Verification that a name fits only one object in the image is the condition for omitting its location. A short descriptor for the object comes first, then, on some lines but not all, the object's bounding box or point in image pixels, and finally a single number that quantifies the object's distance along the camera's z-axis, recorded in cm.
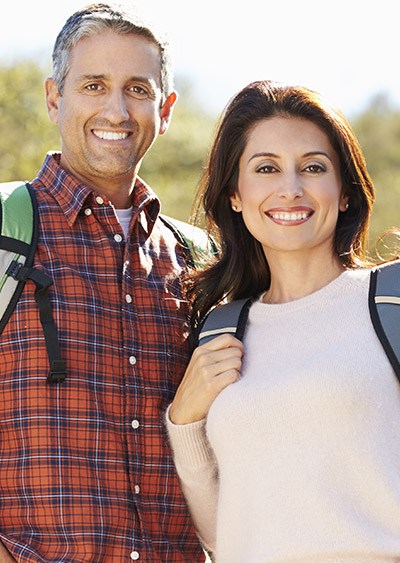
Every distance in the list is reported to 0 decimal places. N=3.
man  351
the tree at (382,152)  1939
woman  321
